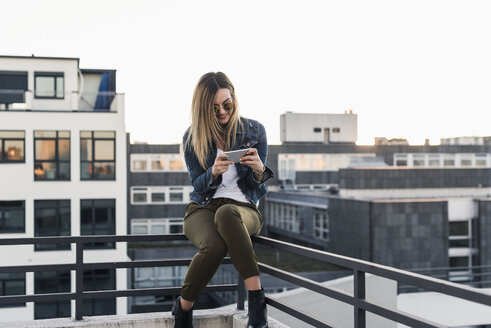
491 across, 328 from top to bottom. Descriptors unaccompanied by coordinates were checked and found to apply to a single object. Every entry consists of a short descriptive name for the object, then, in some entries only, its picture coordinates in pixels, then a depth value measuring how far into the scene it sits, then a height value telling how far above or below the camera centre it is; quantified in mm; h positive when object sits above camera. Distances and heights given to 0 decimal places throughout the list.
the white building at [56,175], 23422 -218
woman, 3848 -155
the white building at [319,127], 57353 +4085
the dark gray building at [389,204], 29266 -1998
